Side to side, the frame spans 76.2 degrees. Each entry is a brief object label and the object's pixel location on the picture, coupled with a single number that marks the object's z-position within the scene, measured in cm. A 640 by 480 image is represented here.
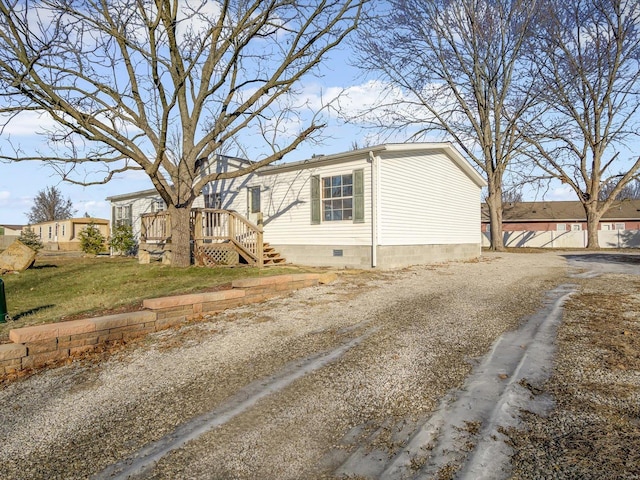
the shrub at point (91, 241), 2050
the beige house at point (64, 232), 3319
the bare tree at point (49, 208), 5159
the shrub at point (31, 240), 2221
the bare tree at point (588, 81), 2212
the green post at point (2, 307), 586
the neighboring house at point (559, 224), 3109
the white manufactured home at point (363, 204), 1216
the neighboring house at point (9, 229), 6172
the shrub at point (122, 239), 1969
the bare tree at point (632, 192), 4454
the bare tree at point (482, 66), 2091
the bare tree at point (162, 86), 976
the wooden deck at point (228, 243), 1280
